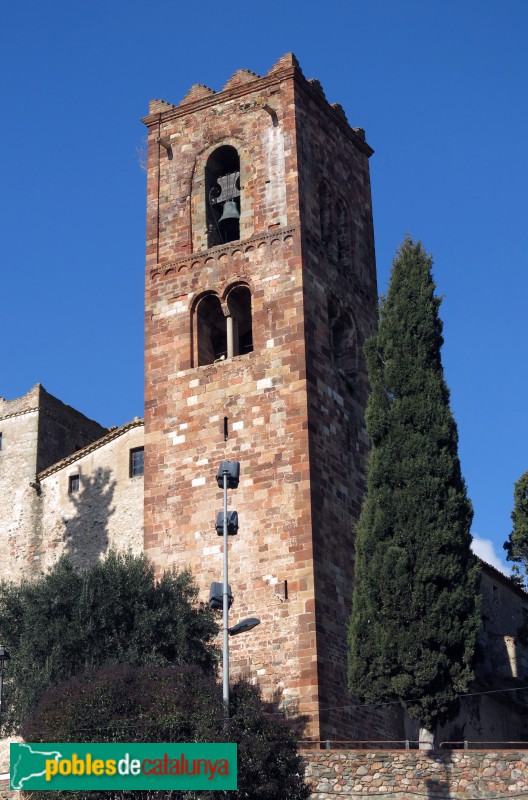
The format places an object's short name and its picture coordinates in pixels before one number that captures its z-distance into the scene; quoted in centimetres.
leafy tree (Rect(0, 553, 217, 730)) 3216
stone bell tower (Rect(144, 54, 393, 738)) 3434
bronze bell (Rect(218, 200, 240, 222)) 4047
